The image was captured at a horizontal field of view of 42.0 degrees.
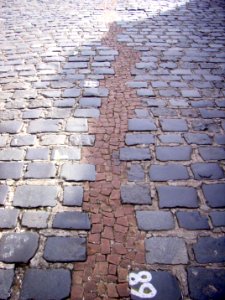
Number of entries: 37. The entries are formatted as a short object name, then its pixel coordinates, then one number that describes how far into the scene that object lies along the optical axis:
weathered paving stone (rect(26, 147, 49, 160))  2.90
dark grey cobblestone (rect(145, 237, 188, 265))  2.04
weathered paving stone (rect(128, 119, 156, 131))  3.27
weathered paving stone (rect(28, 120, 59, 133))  3.26
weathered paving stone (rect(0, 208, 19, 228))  2.27
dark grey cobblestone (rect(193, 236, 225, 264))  2.04
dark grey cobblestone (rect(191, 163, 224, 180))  2.69
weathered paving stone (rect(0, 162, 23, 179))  2.69
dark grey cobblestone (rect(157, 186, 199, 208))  2.42
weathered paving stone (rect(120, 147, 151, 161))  2.88
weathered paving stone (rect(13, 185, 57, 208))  2.42
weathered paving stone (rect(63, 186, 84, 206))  2.43
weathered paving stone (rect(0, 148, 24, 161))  2.90
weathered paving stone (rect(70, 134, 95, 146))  3.06
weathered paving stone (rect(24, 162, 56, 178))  2.69
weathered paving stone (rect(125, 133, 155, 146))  3.07
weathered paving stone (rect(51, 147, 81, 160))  2.89
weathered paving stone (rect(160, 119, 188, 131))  3.28
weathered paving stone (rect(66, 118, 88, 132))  3.26
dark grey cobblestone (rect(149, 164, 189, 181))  2.67
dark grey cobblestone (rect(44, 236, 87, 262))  2.04
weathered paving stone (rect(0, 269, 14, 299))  1.85
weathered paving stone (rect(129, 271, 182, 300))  1.85
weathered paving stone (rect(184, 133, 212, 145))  3.09
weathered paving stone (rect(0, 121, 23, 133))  3.26
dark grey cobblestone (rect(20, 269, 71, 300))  1.85
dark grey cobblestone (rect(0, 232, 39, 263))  2.04
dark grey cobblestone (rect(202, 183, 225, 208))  2.44
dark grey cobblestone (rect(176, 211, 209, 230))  2.25
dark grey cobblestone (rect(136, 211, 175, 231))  2.25
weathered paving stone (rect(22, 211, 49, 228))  2.25
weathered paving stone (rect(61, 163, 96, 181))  2.66
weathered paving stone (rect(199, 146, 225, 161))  2.90
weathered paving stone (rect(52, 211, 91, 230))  2.24
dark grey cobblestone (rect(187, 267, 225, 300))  1.86
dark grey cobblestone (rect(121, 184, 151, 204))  2.44
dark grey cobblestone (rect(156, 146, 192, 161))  2.89
